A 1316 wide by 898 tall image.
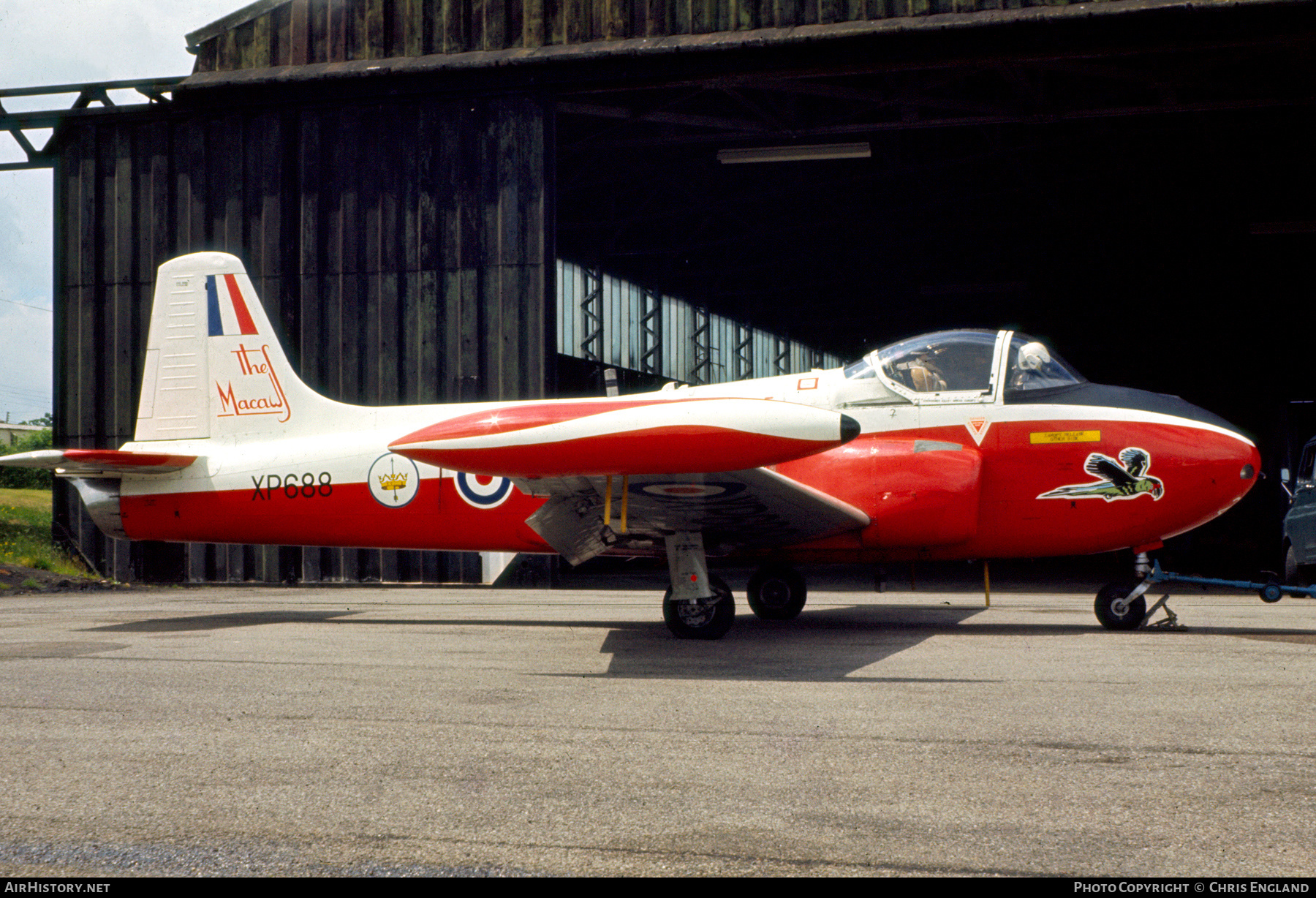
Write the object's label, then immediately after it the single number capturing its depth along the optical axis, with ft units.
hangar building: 47.60
